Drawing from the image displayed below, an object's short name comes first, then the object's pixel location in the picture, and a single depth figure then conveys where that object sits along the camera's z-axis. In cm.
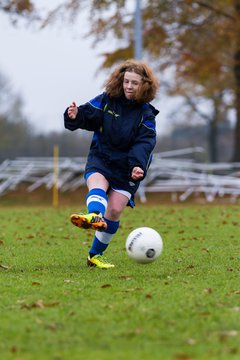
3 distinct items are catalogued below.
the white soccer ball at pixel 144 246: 1252
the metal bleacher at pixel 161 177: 4559
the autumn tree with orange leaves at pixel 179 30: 4828
